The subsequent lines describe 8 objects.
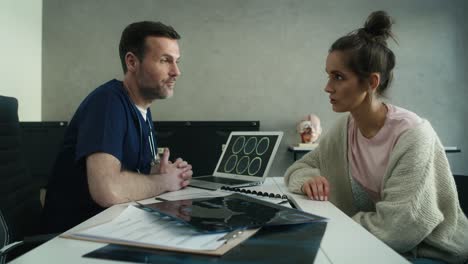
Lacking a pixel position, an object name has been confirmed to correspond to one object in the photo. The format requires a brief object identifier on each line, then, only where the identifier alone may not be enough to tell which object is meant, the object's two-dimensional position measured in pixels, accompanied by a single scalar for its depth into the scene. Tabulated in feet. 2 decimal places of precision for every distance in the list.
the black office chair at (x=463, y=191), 3.91
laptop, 3.96
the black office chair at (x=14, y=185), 3.49
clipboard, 1.68
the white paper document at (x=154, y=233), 1.77
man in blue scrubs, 3.35
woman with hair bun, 2.93
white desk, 1.70
